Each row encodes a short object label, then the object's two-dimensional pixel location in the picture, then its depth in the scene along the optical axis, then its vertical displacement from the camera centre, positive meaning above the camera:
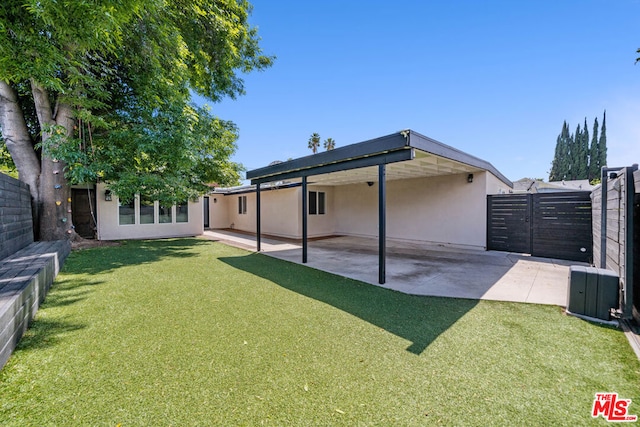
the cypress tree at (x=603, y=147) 34.06 +8.05
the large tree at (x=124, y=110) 7.10 +3.01
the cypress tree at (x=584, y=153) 35.12 +7.58
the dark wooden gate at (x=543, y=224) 6.63 -0.47
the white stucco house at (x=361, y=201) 5.23 +0.33
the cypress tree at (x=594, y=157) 34.28 +6.76
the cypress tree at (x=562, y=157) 37.50 +7.65
